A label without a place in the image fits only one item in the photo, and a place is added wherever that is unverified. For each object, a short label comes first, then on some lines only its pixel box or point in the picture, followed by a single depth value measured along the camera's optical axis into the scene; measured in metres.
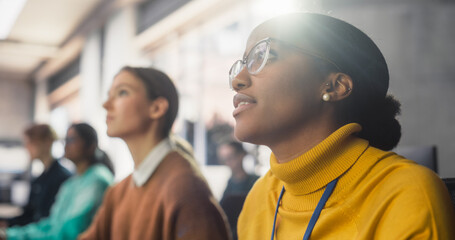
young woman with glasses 0.79
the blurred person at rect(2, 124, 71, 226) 3.17
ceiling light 5.98
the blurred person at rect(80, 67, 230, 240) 1.37
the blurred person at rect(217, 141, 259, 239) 4.34
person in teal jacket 2.29
